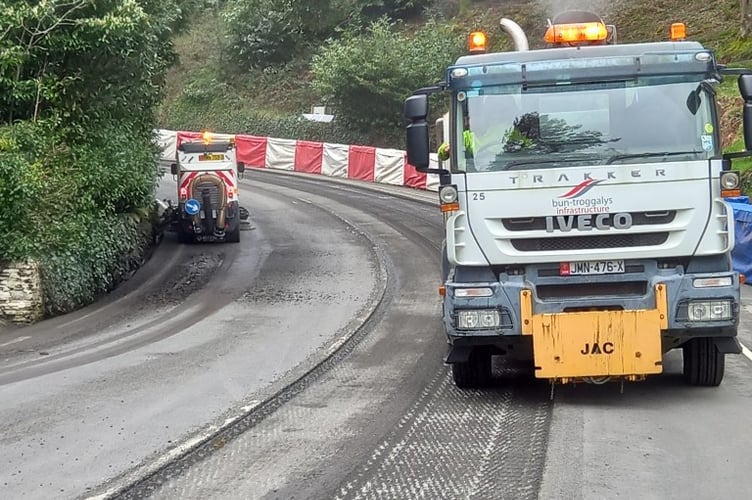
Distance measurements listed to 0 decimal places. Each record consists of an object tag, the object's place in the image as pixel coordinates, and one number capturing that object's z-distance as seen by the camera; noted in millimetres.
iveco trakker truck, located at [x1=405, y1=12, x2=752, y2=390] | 8484
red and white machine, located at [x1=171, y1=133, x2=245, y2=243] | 22953
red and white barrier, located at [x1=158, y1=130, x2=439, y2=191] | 34719
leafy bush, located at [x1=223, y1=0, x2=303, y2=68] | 51844
